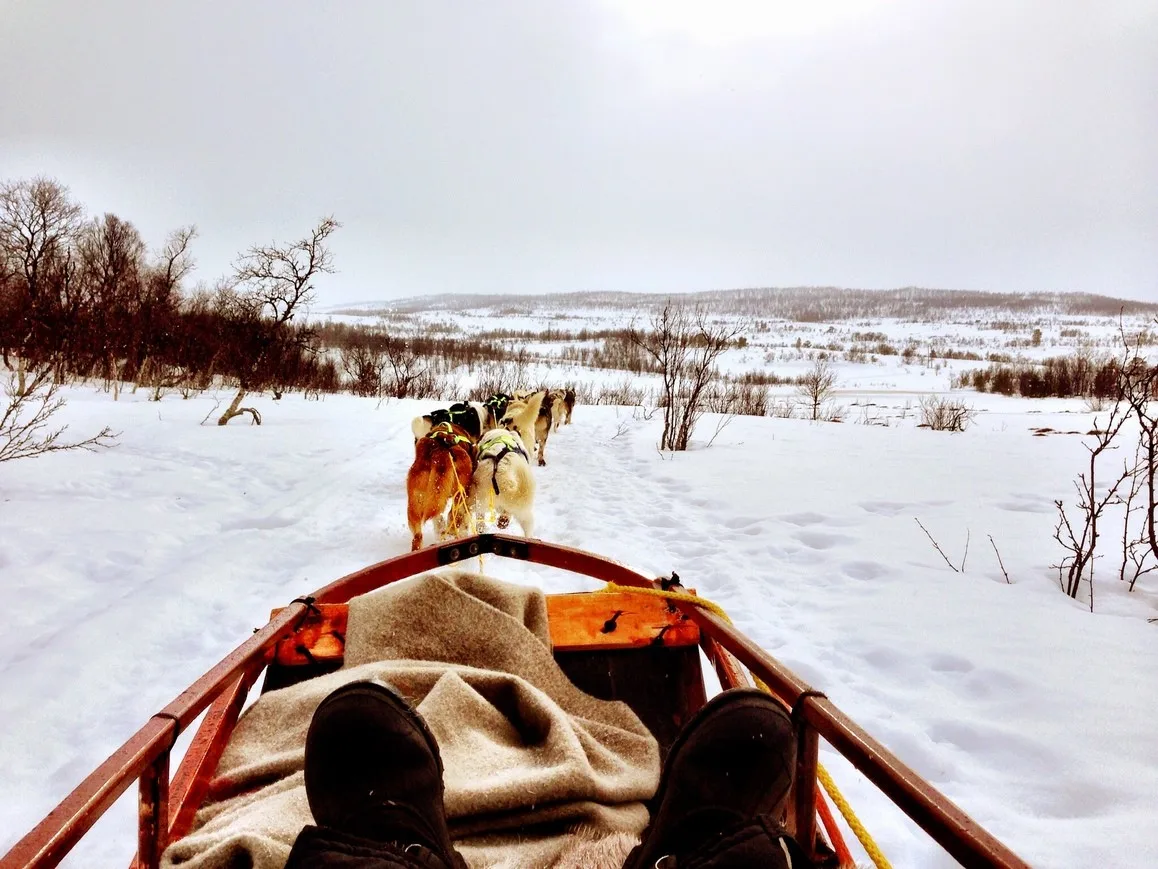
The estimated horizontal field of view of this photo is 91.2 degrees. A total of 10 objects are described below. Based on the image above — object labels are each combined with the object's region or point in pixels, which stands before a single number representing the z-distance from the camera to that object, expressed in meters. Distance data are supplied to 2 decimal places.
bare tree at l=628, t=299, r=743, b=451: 8.83
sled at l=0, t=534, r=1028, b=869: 0.87
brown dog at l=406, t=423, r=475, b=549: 4.21
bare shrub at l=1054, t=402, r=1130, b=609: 3.32
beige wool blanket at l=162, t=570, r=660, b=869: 1.21
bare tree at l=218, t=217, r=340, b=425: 8.72
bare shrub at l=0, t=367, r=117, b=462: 4.29
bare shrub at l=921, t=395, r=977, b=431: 11.22
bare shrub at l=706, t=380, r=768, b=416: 14.82
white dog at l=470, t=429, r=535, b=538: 4.33
